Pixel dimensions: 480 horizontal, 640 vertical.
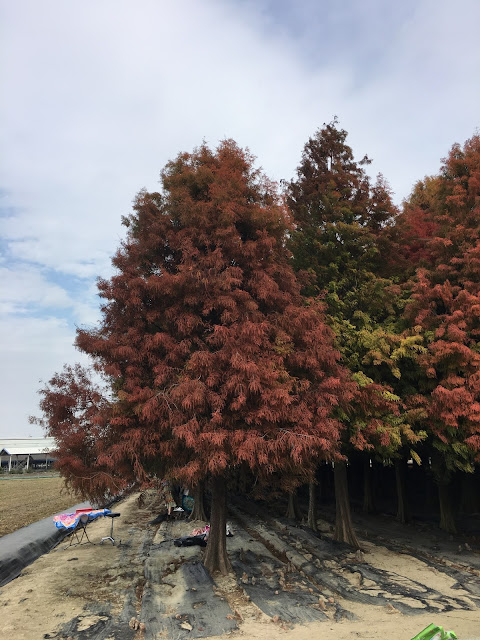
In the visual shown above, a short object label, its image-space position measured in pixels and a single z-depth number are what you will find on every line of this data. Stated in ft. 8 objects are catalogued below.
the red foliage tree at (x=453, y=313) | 39.75
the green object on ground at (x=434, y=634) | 13.52
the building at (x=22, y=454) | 220.84
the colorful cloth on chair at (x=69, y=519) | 46.21
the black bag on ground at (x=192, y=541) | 49.88
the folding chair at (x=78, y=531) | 51.62
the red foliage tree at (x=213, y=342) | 32.30
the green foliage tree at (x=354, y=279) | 42.68
